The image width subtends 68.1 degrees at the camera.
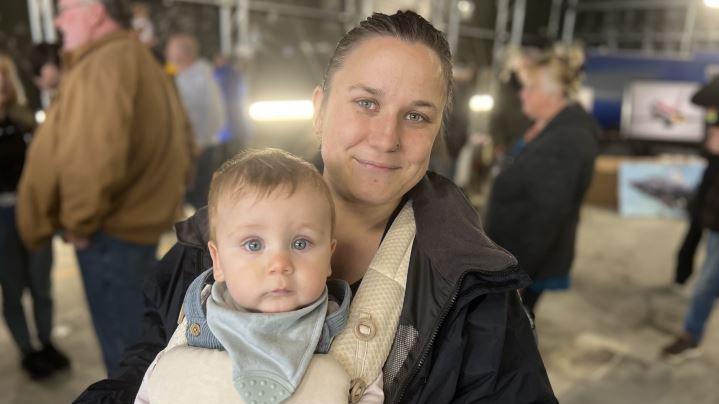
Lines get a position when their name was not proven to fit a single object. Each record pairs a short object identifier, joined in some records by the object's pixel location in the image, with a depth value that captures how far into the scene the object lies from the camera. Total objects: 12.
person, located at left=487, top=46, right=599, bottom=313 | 2.52
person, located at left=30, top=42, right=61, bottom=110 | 3.19
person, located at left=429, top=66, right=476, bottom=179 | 5.18
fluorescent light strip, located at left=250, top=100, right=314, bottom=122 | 5.91
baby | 0.93
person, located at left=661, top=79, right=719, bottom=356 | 3.28
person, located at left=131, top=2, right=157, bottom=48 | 4.23
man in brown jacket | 2.14
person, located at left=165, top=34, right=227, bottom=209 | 4.43
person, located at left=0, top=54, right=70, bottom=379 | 2.72
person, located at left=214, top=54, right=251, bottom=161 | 5.59
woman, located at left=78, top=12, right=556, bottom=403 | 1.04
